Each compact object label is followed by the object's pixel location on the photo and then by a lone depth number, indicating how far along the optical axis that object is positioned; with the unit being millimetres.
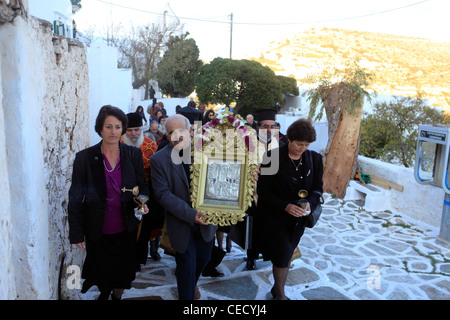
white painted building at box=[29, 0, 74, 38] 9297
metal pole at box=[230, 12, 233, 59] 36531
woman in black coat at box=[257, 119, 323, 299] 3725
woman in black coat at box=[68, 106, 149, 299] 3100
